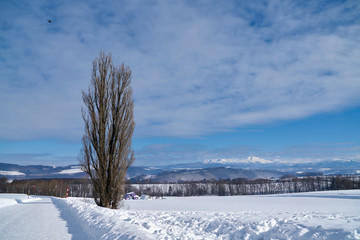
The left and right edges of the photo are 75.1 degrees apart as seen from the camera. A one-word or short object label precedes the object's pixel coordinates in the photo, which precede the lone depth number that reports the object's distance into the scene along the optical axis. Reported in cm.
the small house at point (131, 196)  6153
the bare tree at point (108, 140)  1252
